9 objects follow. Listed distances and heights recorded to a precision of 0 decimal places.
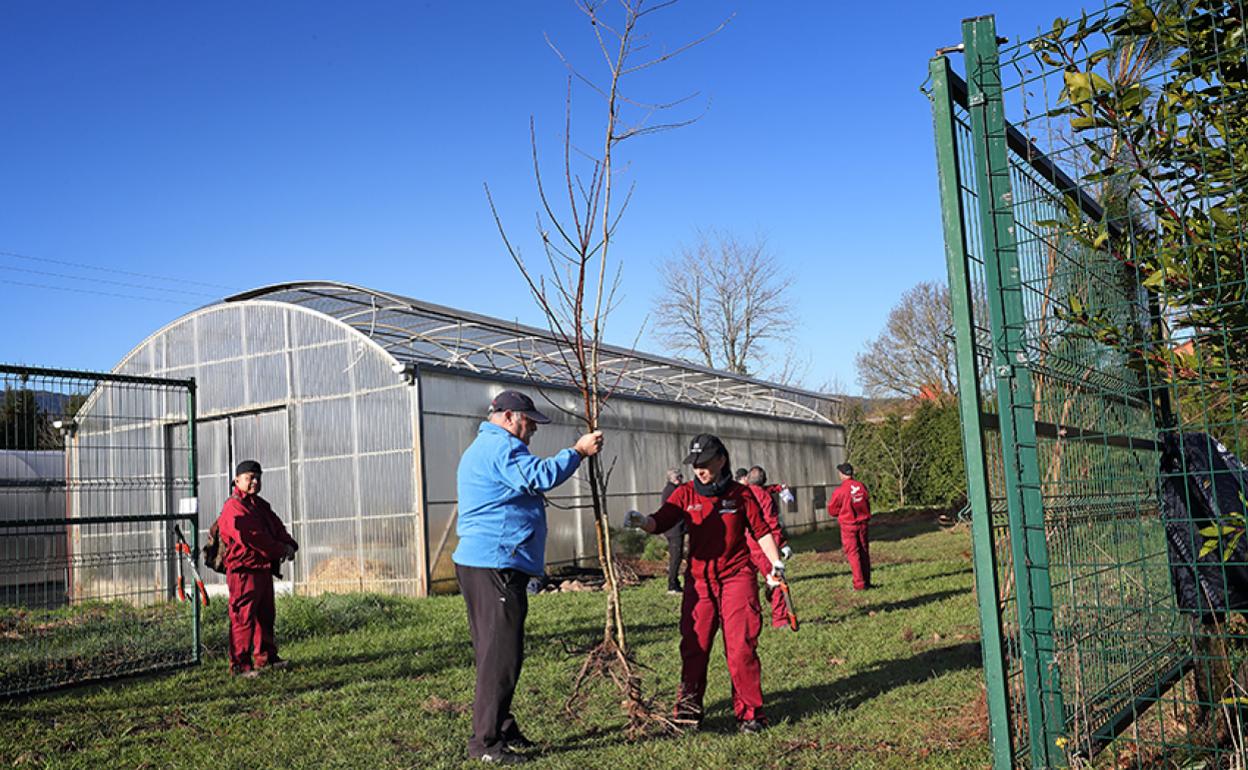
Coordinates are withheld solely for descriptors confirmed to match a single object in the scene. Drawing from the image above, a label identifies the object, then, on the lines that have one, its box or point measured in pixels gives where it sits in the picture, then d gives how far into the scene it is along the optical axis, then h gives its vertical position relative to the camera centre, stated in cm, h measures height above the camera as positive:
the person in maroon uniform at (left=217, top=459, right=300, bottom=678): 879 -61
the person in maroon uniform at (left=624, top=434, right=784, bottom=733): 606 -56
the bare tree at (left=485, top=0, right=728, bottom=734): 559 +2
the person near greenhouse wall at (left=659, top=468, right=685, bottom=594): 1297 -93
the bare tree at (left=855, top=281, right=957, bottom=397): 3931 +460
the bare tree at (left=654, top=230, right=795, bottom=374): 4366 +647
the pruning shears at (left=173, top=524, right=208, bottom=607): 884 -36
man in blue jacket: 547 -32
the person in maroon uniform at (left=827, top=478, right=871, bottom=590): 1309 -70
